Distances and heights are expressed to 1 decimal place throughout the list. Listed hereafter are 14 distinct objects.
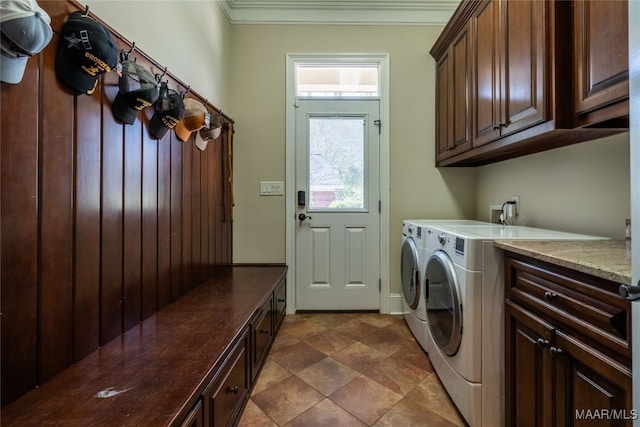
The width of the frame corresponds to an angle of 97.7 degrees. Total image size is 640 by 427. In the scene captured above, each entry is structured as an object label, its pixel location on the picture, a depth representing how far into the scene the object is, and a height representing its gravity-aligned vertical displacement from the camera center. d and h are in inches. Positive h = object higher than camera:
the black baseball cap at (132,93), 44.4 +19.5
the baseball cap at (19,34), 25.6 +17.2
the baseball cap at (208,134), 74.3 +21.6
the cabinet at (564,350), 29.0 -17.1
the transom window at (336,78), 103.8 +50.3
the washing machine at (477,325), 49.4 -20.5
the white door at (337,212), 101.7 +0.3
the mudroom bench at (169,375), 29.3 -20.6
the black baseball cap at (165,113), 53.4 +19.6
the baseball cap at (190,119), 63.8 +21.8
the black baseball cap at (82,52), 35.1 +20.7
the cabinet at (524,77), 41.9 +26.0
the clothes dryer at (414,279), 74.4 -19.3
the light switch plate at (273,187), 102.4 +9.5
